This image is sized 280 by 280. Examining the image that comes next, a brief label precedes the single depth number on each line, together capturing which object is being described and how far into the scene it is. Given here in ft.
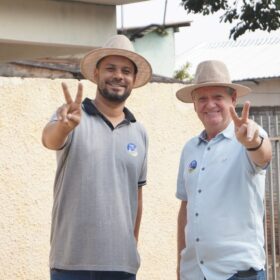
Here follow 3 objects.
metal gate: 21.24
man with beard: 11.91
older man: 11.46
